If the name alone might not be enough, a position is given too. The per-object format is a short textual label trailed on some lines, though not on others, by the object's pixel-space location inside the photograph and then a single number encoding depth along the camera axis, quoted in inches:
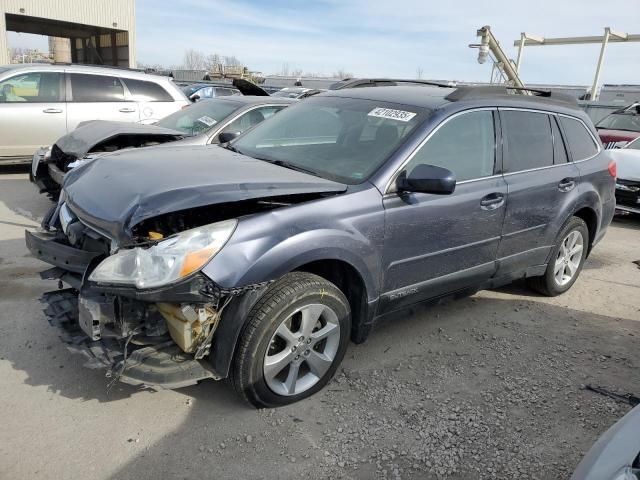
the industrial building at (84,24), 904.3
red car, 409.7
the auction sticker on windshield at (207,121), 248.1
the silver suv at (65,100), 313.7
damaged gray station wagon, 99.7
